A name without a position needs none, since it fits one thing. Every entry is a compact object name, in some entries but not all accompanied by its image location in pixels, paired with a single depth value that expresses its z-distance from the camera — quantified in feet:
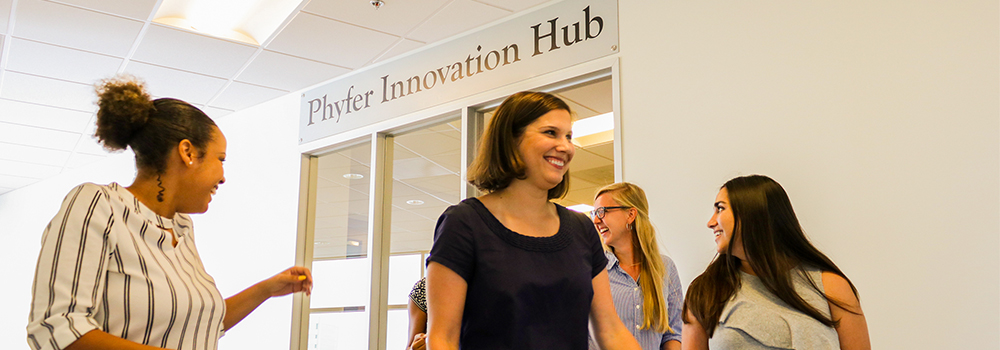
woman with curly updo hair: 4.05
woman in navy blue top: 4.21
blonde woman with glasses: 7.77
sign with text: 11.50
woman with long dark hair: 5.92
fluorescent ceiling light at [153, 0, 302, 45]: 13.57
